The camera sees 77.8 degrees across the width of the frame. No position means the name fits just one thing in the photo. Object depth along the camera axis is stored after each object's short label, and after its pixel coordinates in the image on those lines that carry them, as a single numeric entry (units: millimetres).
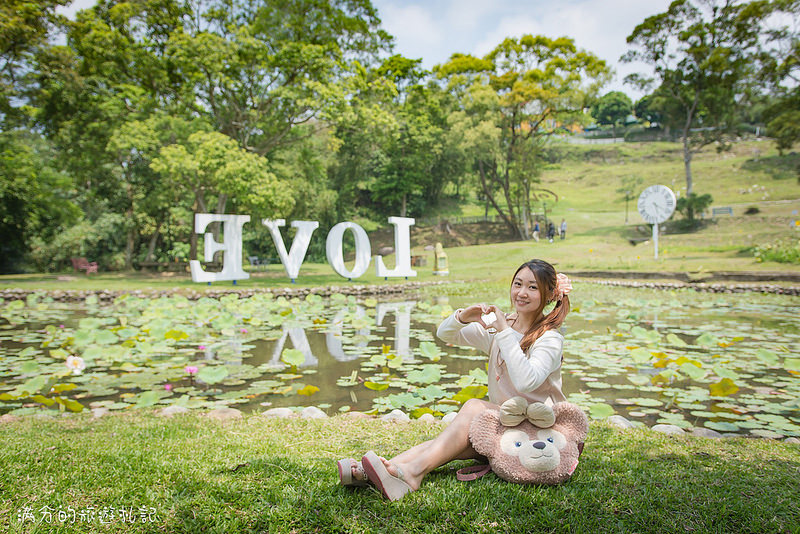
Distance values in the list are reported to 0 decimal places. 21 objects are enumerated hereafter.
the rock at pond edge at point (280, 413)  3566
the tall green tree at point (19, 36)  13234
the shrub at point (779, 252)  13828
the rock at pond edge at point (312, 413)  3527
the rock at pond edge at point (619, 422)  3292
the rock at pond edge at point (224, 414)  3493
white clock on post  17234
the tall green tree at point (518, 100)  24078
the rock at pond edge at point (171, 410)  3647
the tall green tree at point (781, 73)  16938
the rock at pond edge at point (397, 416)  3455
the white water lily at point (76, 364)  4238
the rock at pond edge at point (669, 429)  3217
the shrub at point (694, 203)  22203
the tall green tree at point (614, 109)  66062
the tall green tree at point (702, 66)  22359
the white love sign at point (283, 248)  12602
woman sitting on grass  2012
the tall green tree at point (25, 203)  15508
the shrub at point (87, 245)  21000
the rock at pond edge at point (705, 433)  3175
